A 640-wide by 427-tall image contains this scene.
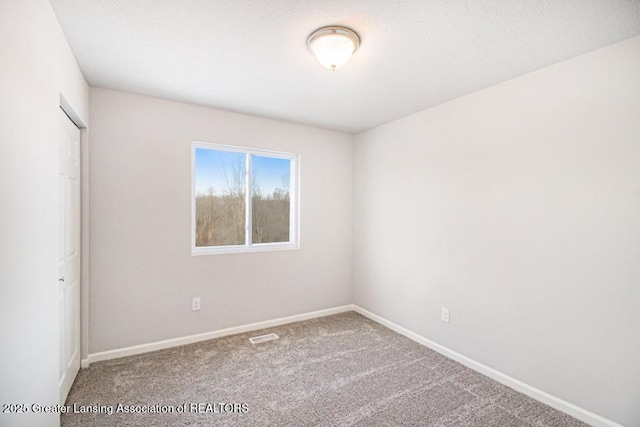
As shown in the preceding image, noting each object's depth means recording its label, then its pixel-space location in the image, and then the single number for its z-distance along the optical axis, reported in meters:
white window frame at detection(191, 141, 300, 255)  3.13
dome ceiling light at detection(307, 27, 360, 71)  1.77
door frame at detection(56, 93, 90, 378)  2.53
